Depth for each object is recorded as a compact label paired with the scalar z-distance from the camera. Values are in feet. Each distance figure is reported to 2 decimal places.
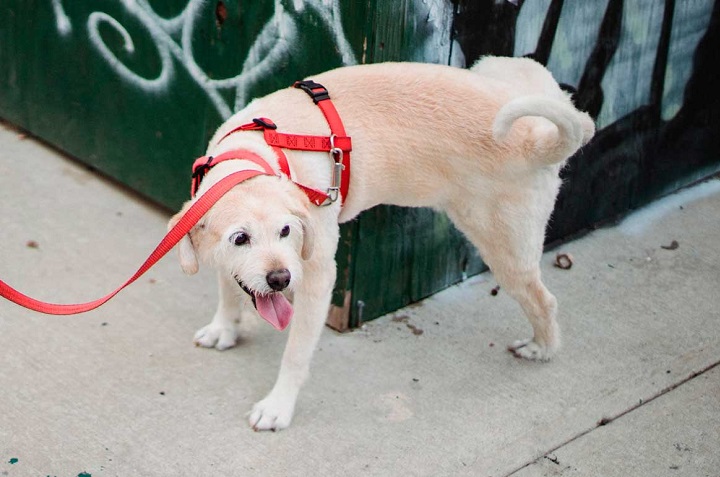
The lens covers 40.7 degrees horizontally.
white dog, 10.57
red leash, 9.57
